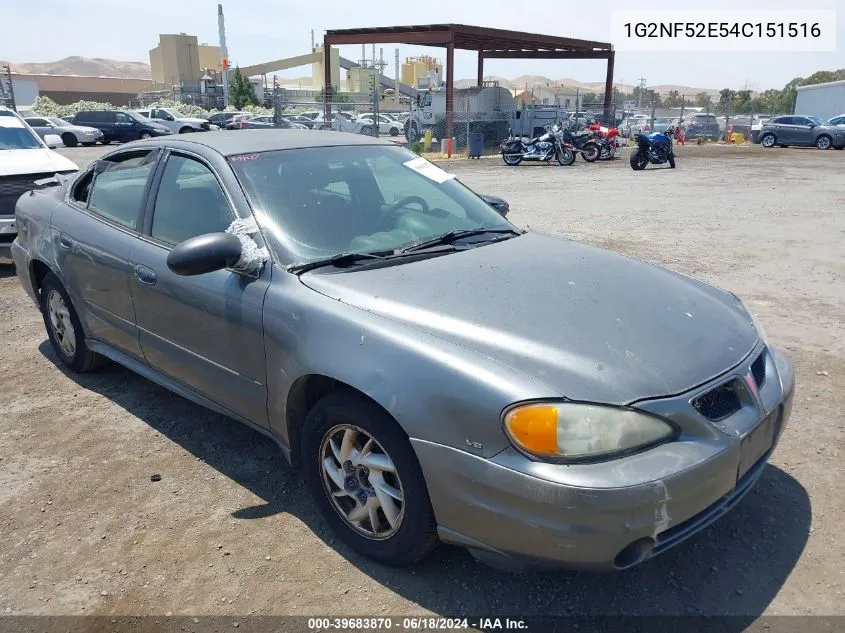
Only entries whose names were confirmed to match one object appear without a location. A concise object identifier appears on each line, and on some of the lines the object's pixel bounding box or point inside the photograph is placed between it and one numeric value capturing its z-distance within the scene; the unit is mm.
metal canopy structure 27078
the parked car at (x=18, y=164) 7594
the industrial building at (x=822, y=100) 41812
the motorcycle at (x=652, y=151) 20172
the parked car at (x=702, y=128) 35500
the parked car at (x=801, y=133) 28469
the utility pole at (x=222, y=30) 83350
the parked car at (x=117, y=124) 32875
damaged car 2215
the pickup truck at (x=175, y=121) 34750
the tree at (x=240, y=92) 62500
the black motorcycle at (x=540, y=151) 22141
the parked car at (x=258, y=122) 30942
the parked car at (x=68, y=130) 29844
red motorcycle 23656
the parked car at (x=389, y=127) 35875
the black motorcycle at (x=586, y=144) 23438
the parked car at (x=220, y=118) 37375
